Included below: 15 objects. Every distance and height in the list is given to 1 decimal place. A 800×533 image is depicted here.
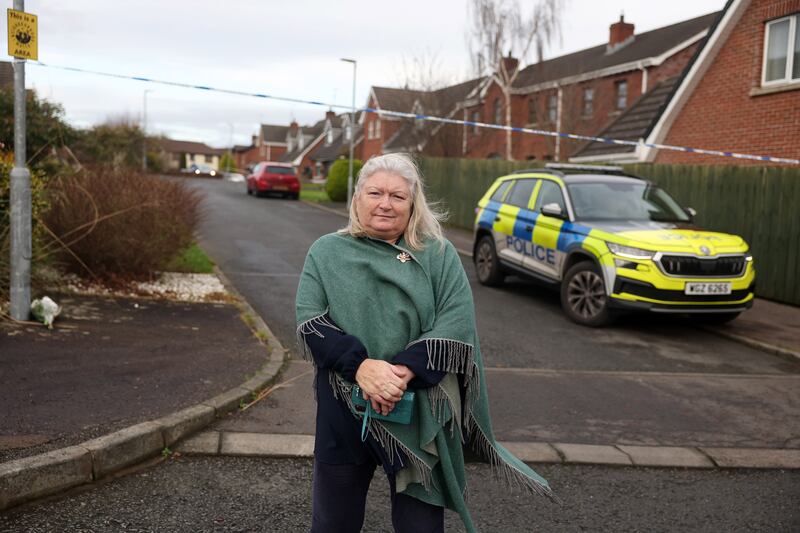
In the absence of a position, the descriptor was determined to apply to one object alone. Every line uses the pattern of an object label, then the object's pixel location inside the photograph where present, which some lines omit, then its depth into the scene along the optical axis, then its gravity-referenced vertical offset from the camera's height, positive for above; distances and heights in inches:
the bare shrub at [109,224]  334.0 -20.8
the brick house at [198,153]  5556.1 +213.1
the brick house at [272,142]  3860.7 +213.3
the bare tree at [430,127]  1311.5 +111.9
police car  328.8 -23.9
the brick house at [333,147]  2465.6 +137.6
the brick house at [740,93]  506.6 +77.8
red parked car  1325.0 +6.1
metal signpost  257.1 -4.4
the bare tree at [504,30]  1245.7 +267.1
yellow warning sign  254.2 +46.9
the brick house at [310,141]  2945.4 +181.9
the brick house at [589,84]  1170.6 +184.4
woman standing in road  98.0 -21.7
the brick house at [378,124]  1987.0 +169.8
